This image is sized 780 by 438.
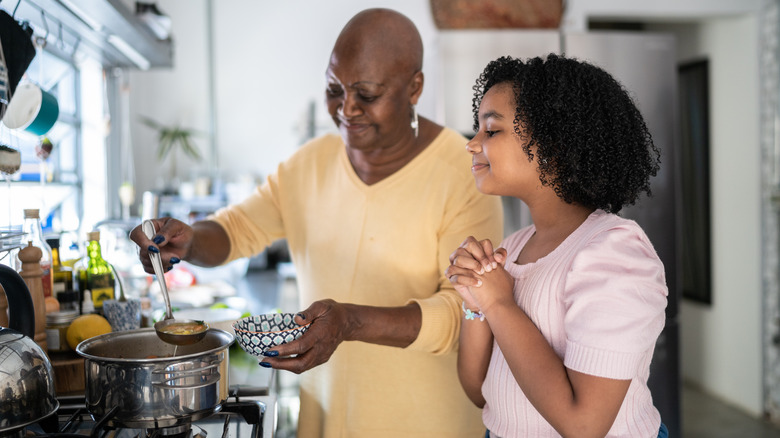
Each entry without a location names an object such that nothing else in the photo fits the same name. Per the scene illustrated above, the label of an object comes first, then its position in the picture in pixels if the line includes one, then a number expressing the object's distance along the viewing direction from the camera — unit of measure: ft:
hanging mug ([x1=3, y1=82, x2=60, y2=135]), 4.43
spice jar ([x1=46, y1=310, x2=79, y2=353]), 4.59
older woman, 4.66
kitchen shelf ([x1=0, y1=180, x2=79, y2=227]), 5.10
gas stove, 3.55
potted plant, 12.66
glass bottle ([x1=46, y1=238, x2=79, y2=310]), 4.95
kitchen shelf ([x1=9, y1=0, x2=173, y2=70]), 5.40
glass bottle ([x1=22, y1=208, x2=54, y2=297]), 4.64
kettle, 3.05
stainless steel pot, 3.26
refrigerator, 10.48
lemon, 4.55
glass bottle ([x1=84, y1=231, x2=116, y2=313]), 5.30
